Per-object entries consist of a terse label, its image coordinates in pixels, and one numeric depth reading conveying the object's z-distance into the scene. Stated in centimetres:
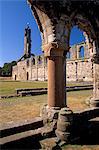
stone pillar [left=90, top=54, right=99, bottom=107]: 455
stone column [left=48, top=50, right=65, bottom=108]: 329
